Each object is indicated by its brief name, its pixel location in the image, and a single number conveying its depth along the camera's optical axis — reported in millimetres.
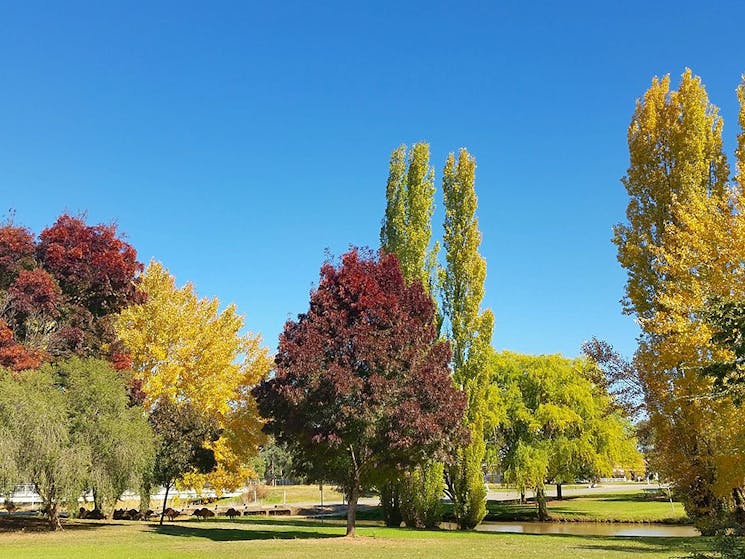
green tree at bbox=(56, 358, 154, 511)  24141
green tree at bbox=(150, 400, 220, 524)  31438
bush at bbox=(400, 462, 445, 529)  31375
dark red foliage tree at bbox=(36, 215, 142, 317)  29297
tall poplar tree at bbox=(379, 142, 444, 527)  31453
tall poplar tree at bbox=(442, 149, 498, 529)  31531
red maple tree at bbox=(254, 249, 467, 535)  22250
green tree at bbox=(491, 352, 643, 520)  40000
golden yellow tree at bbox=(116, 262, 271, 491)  35500
